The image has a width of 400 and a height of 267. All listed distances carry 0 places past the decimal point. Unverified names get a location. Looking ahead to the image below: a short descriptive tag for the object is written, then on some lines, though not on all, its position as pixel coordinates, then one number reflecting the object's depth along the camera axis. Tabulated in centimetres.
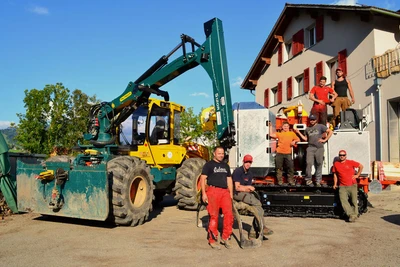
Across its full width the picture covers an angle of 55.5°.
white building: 1403
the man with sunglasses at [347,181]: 865
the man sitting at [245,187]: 666
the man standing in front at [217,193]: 632
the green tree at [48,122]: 1953
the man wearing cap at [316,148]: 920
